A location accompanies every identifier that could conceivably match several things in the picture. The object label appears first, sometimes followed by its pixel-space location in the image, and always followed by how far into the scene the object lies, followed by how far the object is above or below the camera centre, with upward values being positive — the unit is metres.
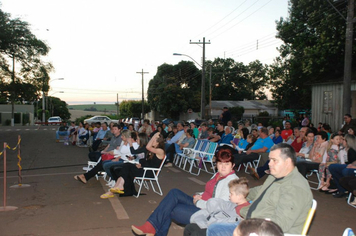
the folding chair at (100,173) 9.31 -1.67
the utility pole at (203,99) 28.56 +0.76
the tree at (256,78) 73.56 +6.63
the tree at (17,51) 24.90 +4.15
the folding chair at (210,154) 10.94 -1.36
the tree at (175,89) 49.75 +2.82
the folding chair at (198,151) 11.11 -1.36
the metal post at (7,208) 6.45 -1.84
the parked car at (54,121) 55.75 -2.25
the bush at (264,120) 31.97 -0.92
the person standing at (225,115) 17.19 -0.30
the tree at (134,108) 74.19 -0.01
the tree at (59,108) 106.06 -0.30
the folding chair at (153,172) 7.49 -1.42
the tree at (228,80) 71.38 +6.06
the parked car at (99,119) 47.39 -1.55
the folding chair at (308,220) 3.31 -1.02
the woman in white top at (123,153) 8.41 -1.09
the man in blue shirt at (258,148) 9.99 -1.06
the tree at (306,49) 22.09 +4.17
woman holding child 4.81 -1.33
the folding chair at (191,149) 11.83 -1.35
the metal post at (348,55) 13.50 +2.09
